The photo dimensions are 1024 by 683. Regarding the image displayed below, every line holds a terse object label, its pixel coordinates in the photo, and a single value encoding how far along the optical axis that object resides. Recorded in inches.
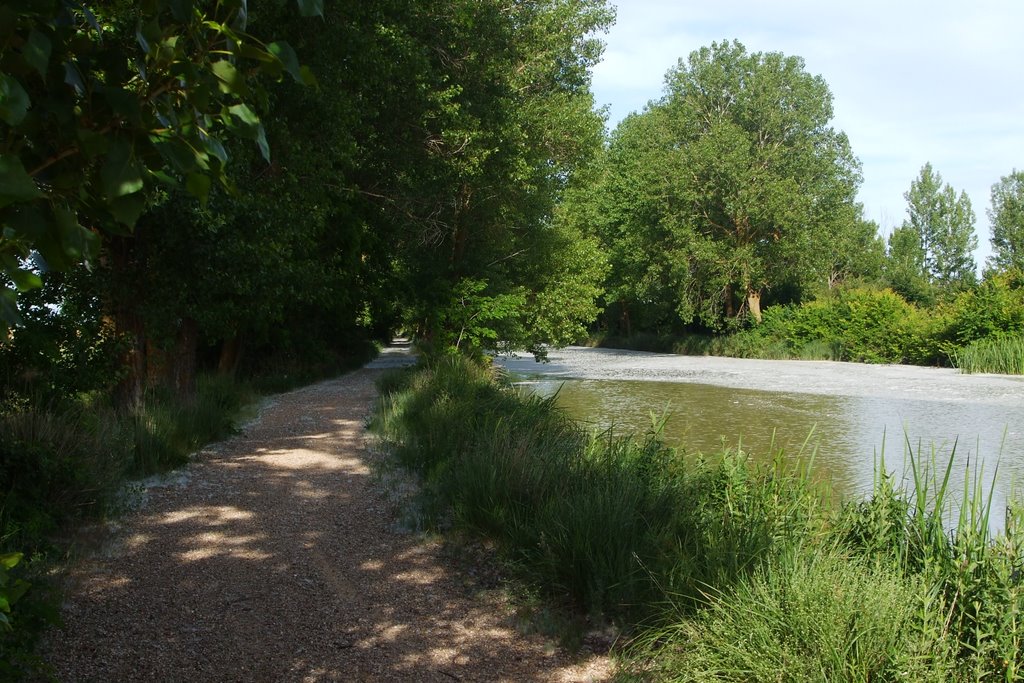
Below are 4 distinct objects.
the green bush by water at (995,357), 989.8
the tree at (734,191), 1475.1
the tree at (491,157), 608.4
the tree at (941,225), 2431.1
